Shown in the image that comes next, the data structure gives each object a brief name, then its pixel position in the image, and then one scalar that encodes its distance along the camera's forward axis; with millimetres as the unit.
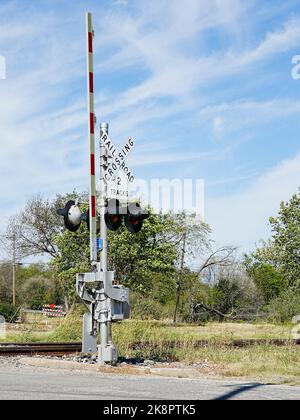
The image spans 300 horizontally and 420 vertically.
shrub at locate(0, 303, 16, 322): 40406
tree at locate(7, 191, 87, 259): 59969
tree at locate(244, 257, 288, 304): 50500
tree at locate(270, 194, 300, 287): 47656
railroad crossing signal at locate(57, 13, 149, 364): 13586
